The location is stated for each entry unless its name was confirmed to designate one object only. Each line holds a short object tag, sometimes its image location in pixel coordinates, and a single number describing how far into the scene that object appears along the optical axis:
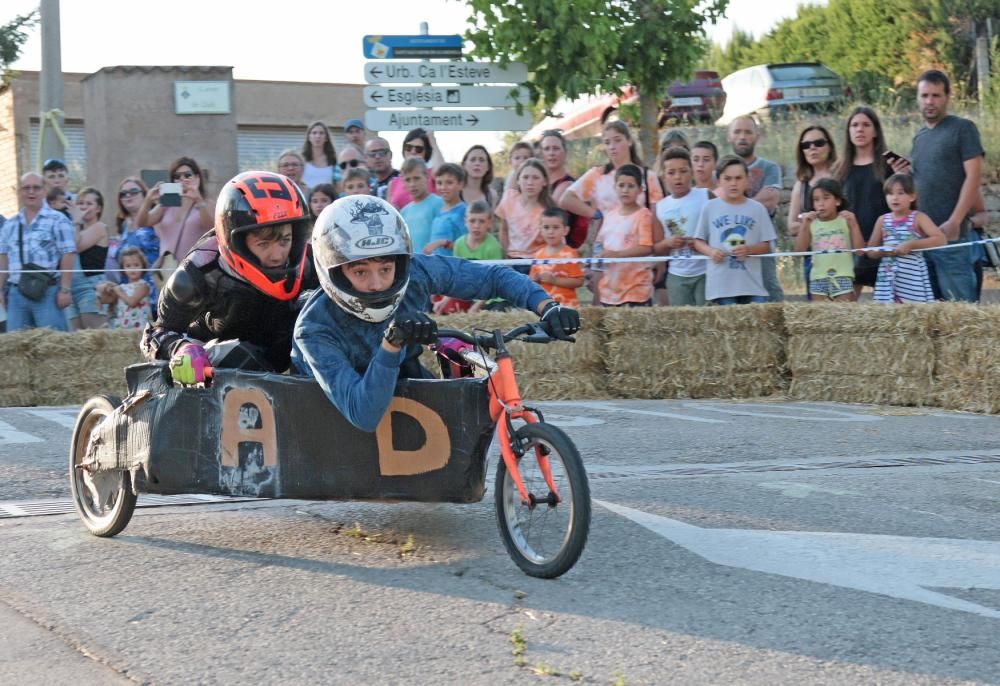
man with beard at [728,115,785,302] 12.10
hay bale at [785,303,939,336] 10.39
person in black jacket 6.18
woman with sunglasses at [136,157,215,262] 12.73
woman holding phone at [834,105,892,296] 11.30
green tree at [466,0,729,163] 18.80
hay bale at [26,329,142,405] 12.32
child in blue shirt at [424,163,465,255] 12.30
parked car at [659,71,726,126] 31.31
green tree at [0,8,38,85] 31.97
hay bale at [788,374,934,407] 10.51
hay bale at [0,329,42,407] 12.32
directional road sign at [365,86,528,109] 16.48
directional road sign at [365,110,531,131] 16.25
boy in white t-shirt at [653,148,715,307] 11.80
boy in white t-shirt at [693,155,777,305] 11.41
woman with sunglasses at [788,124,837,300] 11.72
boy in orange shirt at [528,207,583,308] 11.75
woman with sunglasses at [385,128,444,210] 13.24
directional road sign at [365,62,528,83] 16.61
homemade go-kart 5.12
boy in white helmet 5.34
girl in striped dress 10.82
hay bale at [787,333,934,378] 10.45
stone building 20.56
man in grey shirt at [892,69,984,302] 10.95
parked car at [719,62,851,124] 29.98
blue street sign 16.70
